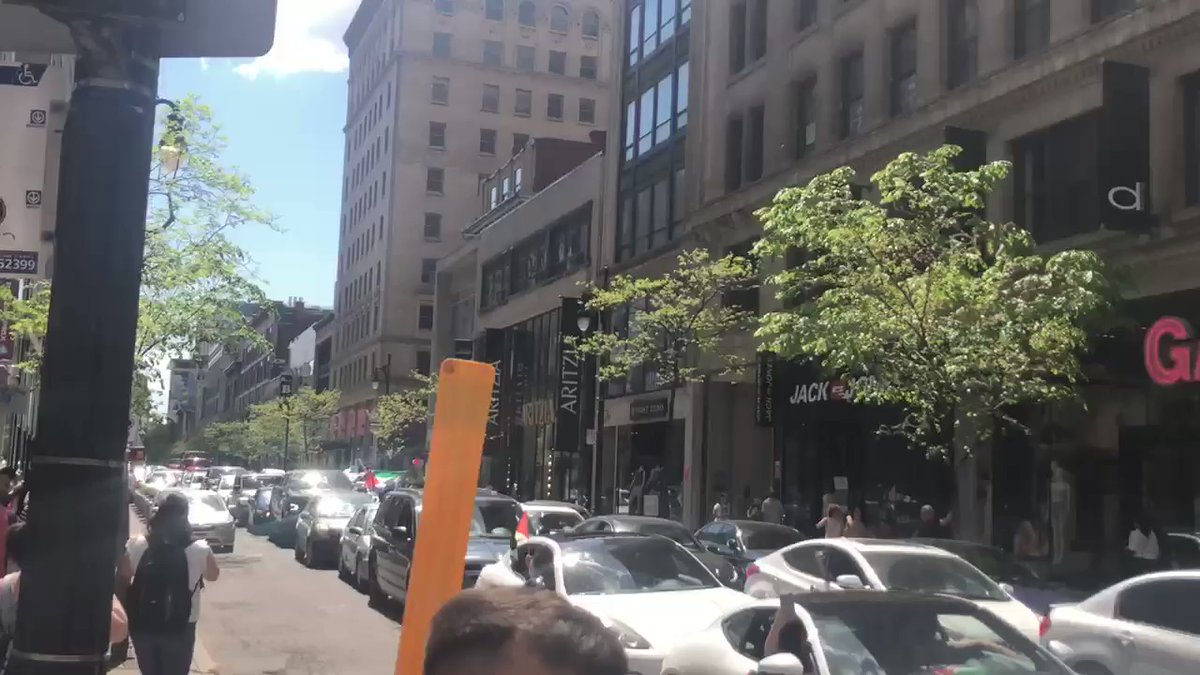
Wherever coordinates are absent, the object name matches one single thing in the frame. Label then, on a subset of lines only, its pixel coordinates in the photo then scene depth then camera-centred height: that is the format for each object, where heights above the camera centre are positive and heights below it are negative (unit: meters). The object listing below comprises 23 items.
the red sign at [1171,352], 17.53 +1.80
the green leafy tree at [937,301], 16.39 +2.30
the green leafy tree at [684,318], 27.72 +3.22
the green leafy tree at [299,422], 81.12 +1.37
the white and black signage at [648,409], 35.28 +1.39
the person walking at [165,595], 7.66 -1.00
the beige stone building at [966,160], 18.73 +5.95
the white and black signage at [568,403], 42.00 +1.72
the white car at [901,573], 11.74 -1.08
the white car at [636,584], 10.20 -1.24
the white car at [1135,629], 9.17 -1.22
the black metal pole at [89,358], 2.65 +0.17
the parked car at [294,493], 31.98 -1.41
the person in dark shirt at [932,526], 20.52 -1.05
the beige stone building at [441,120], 81.31 +22.65
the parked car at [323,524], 25.31 -1.71
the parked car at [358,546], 20.45 -1.76
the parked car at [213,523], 26.98 -1.87
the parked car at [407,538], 16.41 -1.27
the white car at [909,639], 7.25 -1.05
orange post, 2.51 -0.11
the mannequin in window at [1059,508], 20.80 -0.63
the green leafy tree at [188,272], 17.31 +2.51
